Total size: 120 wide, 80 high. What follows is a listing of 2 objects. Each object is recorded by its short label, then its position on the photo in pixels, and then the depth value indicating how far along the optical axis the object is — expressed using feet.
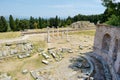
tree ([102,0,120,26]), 30.43
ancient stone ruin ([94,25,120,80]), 26.51
